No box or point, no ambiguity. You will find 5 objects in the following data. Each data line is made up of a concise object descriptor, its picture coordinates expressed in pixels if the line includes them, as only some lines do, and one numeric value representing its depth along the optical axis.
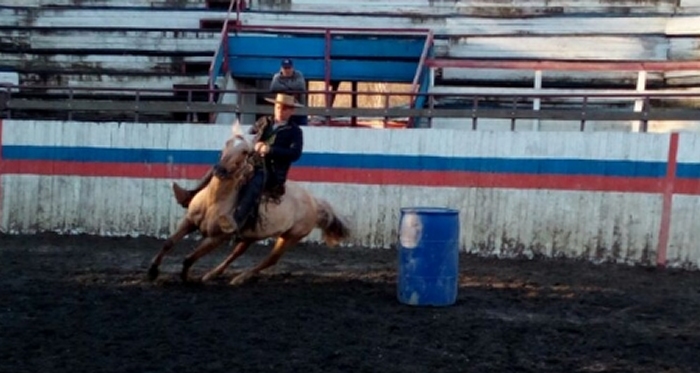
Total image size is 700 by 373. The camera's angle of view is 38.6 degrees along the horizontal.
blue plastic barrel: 8.13
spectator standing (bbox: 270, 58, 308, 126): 12.28
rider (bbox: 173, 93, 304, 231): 8.55
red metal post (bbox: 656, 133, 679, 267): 11.19
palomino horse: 8.41
